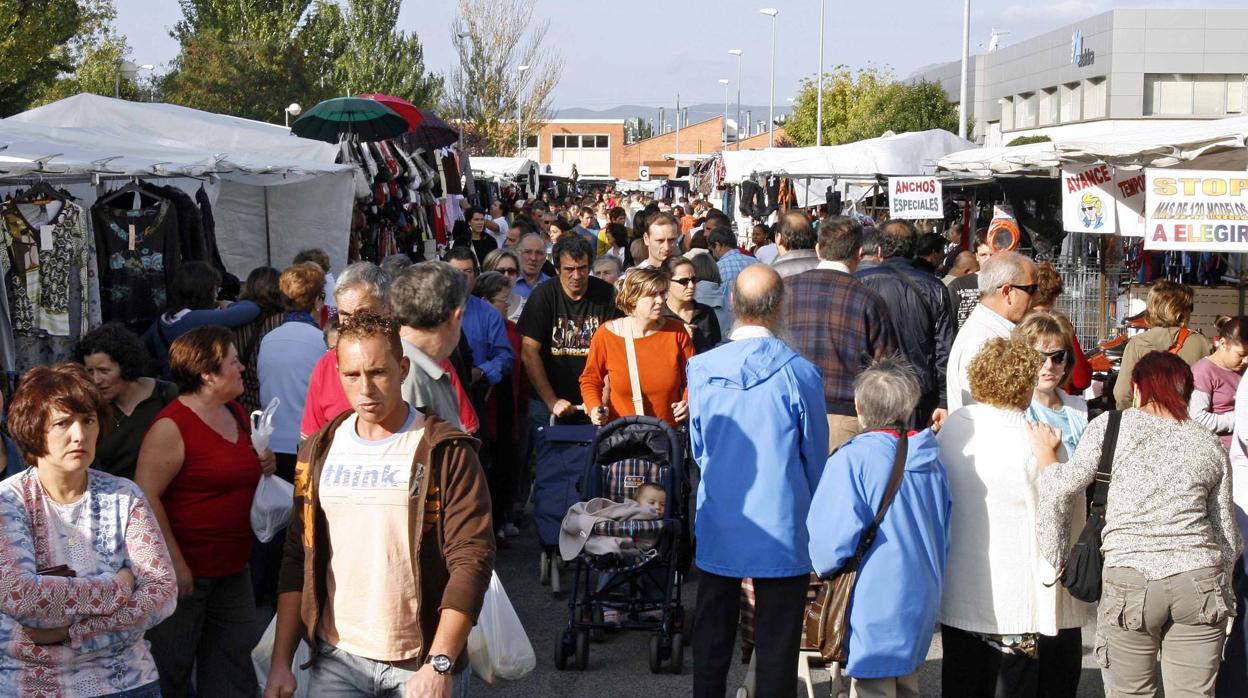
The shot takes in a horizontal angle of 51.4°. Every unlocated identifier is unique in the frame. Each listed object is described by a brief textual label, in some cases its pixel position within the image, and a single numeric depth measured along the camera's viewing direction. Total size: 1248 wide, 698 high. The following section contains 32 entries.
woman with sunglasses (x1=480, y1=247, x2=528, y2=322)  9.04
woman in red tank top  4.29
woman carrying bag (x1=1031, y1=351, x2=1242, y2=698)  4.60
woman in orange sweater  6.65
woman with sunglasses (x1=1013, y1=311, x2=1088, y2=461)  5.30
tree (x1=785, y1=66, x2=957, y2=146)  44.25
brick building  104.00
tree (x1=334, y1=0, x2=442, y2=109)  53.19
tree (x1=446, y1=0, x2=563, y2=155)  47.12
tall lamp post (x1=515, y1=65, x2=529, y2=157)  48.50
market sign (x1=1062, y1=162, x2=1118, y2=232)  9.62
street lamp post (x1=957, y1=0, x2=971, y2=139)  27.74
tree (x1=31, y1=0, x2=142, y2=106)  37.21
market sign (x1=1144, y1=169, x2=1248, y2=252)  7.71
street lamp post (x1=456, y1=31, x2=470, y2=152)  44.74
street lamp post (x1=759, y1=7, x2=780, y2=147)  56.50
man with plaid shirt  6.57
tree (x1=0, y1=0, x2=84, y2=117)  23.58
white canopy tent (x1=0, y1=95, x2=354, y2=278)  10.59
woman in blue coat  4.48
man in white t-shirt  3.25
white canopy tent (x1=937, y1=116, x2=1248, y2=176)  8.12
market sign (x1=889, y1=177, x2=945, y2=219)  14.76
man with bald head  4.76
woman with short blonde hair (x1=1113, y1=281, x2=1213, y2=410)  7.70
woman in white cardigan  4.66
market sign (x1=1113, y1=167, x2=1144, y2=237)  9.46
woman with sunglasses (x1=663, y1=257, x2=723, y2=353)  7.58
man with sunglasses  6.10
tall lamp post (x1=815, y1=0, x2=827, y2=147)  40.59
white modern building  43.62
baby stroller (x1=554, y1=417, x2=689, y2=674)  6.12
